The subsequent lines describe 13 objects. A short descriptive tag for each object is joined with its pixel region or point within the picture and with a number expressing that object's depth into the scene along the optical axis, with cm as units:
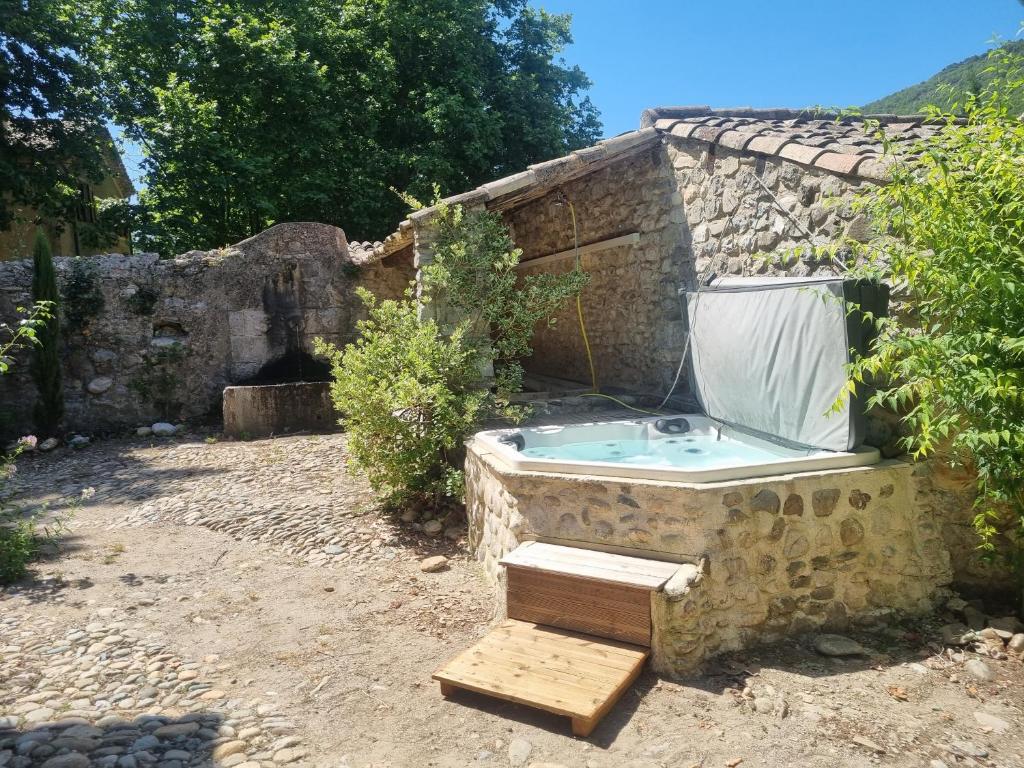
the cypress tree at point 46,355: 816
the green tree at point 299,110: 1145
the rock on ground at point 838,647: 343
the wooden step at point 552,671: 290
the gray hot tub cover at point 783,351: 373
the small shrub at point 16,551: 428
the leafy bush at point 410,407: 527
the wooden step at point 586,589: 333
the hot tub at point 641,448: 371
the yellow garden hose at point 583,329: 749
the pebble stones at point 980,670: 323
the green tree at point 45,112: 972
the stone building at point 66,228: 1100
